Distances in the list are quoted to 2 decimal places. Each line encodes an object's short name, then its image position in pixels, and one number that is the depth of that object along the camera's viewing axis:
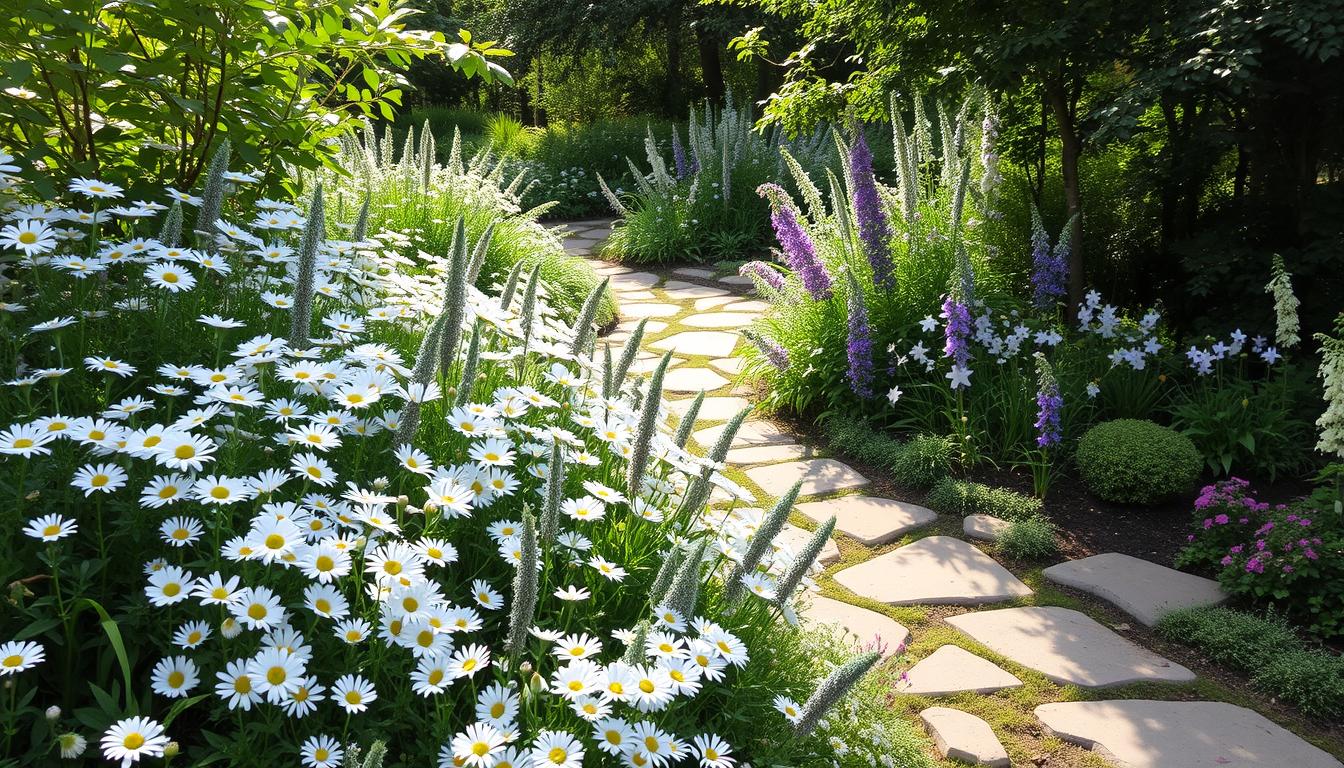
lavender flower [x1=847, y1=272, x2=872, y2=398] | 4.28
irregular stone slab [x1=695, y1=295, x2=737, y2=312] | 6.86
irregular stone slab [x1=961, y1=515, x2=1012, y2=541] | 3.55
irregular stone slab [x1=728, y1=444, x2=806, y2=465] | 4.25
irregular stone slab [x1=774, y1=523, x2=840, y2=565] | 3.34
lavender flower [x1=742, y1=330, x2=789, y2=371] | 4.50
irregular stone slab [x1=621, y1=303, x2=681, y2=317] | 6.69
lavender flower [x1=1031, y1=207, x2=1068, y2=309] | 4.41
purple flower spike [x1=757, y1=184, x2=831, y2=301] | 4.73
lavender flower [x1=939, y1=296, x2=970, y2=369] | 4.02
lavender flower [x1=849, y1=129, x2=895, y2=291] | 4.59
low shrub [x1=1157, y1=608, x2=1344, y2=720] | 2.55
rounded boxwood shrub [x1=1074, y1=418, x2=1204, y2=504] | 3.63
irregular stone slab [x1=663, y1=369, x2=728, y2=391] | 5.05
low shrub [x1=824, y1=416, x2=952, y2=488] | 3.99
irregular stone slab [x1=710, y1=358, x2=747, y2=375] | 5.39
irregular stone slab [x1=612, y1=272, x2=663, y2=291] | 7.72
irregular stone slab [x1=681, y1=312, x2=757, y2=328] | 6.33
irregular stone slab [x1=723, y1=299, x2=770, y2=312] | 6.75
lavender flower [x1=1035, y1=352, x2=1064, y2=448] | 3.73
